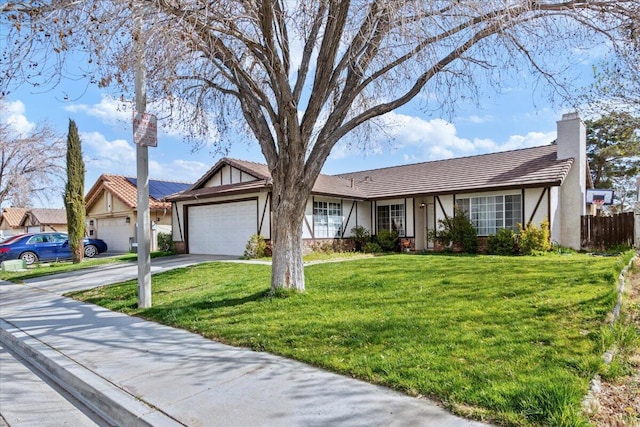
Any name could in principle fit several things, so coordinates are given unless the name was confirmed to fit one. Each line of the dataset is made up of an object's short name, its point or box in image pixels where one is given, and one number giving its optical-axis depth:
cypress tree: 17.38
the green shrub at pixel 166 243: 19.98
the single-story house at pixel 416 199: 15.73
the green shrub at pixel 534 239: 14.34
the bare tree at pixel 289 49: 5.91
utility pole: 7.56
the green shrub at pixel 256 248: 15.58
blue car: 18.48
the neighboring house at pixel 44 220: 38.85
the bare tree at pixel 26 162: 22.93
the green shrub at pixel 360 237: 19.40
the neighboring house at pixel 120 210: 22.62
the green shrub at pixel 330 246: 17.44
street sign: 7.33
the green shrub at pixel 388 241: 18.79
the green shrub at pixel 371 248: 18.33
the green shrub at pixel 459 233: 16.31
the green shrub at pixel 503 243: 15.12
